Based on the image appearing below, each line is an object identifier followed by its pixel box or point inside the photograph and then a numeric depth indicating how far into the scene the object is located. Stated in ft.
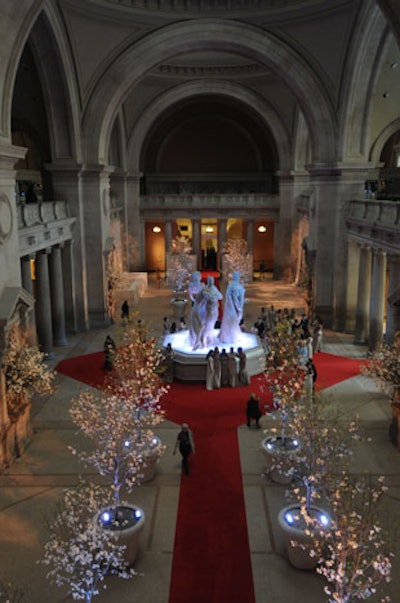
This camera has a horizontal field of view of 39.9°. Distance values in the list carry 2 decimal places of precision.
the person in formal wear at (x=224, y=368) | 63.32
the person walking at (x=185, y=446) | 43.65
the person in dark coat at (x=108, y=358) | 67.41
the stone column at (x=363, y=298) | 80.12
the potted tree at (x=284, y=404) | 41.73
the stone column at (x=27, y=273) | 67.26
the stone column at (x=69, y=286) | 86.53
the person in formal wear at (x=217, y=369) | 63.05
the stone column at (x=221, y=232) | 141.90
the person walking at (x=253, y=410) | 51.37
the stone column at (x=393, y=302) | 54.33
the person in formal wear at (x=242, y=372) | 63.77
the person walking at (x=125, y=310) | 90.57
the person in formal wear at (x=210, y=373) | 62.80
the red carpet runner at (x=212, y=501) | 31.45
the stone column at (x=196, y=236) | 142.61
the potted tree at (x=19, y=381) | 45.37
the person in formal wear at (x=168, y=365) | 65.67
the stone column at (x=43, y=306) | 74.23
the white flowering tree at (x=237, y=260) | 126.31
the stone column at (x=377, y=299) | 72.79
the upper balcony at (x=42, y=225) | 63.85
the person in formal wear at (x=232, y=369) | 63.36
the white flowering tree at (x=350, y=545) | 24.12
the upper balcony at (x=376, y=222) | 62.39
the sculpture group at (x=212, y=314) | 67.26
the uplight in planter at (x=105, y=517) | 33.65
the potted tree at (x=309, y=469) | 31.96
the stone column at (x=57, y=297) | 80.02
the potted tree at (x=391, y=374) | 46.75
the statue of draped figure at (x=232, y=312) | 69.05
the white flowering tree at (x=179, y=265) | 123.75
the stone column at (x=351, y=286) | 86.63
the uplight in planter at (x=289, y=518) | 33.40
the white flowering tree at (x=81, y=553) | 24.70
